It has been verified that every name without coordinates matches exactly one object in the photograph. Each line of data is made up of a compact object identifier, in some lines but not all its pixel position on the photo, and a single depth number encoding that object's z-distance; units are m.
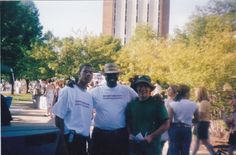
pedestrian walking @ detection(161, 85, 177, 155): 6.20
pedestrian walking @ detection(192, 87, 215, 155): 6.57
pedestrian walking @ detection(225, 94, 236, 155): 6.18
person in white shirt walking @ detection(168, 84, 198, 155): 5.72
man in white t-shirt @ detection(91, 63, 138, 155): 4.14
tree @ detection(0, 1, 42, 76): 14.83
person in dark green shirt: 3.97
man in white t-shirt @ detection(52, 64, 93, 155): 3.95
